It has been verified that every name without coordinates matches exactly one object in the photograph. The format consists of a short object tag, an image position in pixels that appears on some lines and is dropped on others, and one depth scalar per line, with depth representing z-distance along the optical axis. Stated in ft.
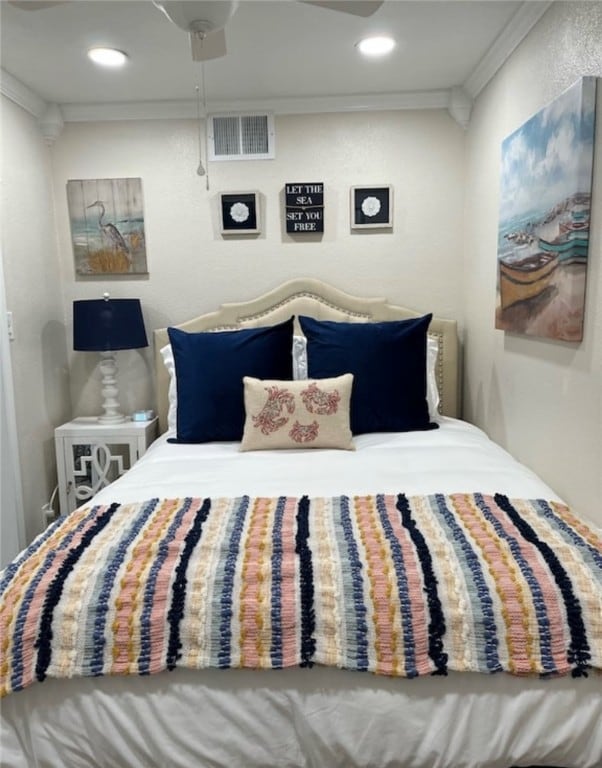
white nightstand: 9.46
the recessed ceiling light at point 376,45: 7.47
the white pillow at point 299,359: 8.90
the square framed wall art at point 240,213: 10.00
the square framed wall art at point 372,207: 9.92
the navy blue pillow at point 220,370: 8.05
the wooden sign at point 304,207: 9.97
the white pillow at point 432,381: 8.81
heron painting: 10.06
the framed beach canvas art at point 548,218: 5.49
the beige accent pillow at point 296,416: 7.54
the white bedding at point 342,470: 5.93
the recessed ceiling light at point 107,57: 7.62
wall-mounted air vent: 9.86
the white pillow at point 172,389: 8.66
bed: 3.76
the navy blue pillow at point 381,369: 8.21
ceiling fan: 4.44
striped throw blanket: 3.80
